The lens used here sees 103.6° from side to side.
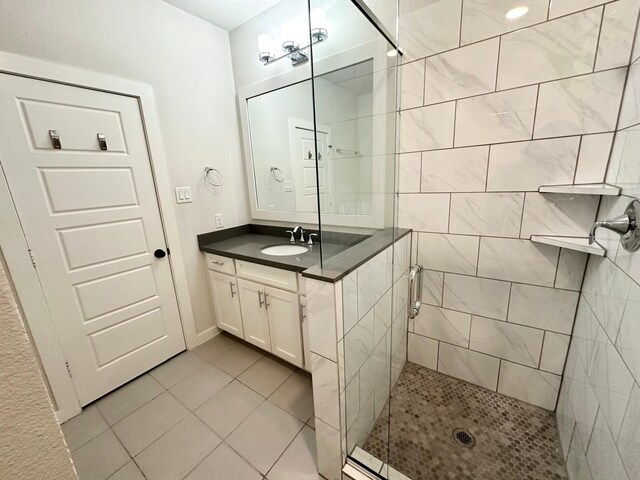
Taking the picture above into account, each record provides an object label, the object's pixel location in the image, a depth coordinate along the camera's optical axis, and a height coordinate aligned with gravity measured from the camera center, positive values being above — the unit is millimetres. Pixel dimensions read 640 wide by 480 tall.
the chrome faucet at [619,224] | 778 -169
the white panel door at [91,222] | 1326 -182
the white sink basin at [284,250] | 1941 -513
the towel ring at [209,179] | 2090 +77
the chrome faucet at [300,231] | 2075 -393
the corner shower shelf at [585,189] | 927 -71
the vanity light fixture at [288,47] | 1776 +968
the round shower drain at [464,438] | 1254 -1301
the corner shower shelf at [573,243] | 977 -303
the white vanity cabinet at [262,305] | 1631 -853
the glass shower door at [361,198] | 1105 -97
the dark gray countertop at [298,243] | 1037 -416
